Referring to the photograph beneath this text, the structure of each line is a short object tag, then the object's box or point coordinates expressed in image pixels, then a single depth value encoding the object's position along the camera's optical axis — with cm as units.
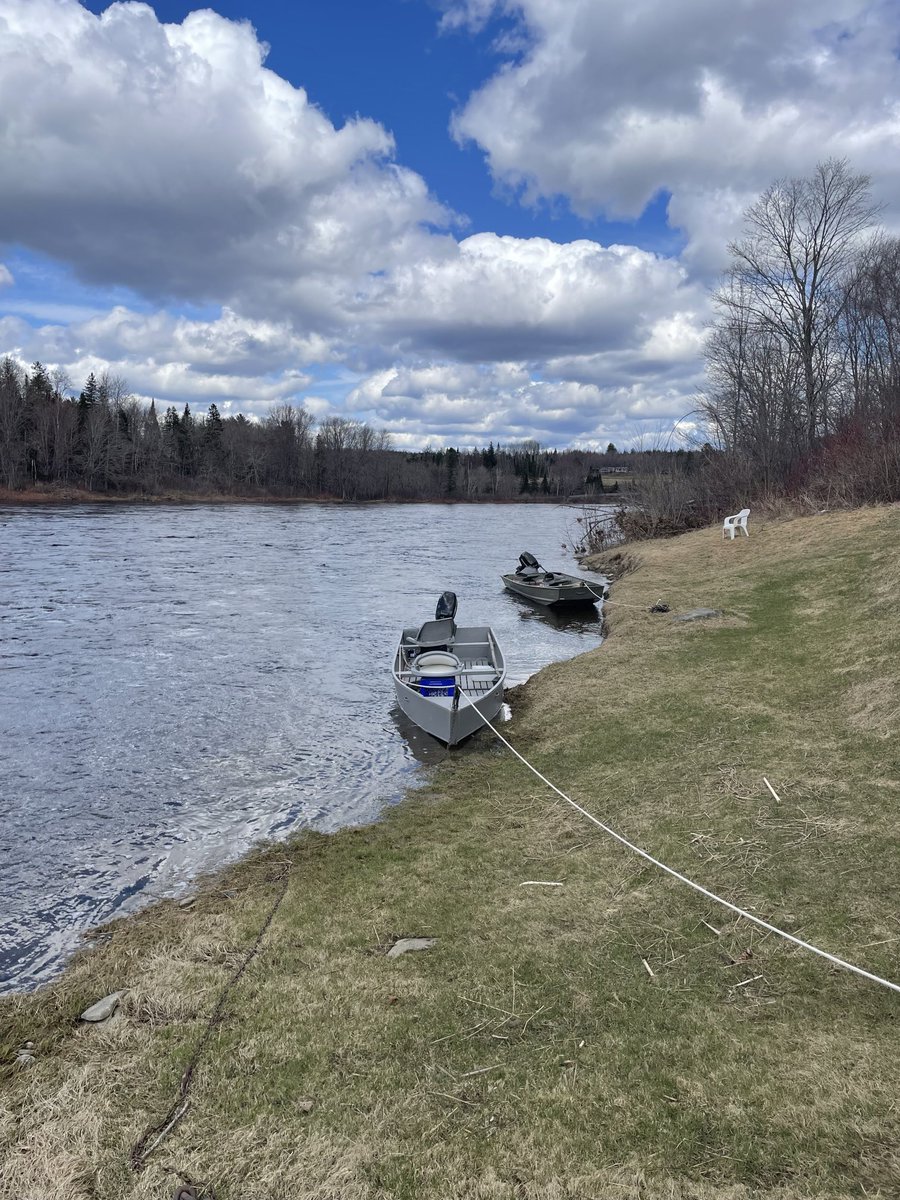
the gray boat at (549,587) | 2280
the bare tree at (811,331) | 3431
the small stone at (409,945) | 508
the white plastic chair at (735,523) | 2510
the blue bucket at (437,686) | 1164
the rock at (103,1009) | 458
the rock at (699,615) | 1496
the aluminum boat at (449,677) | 1059
